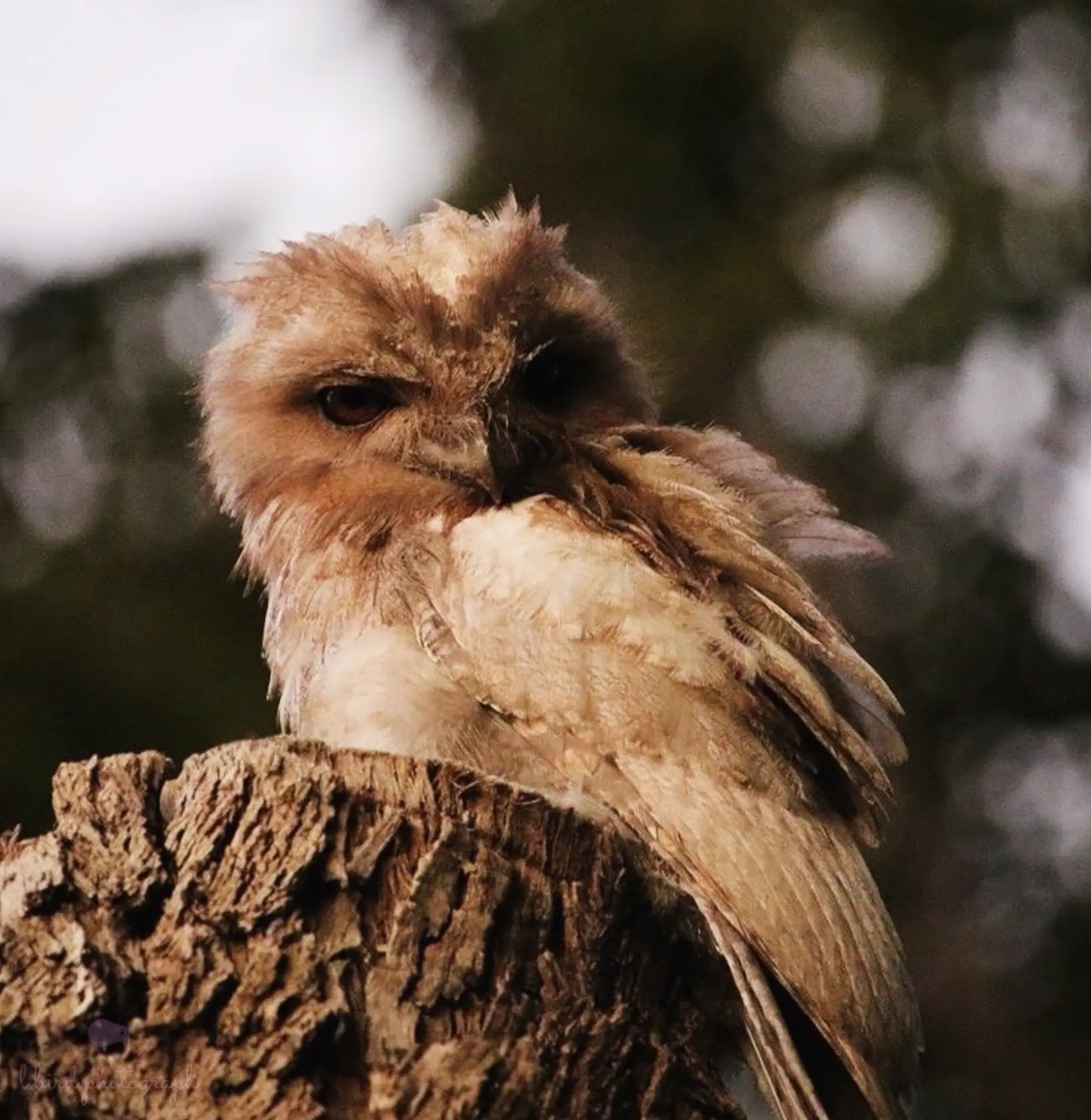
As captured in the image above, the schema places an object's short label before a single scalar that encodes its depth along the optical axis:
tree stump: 5.40
